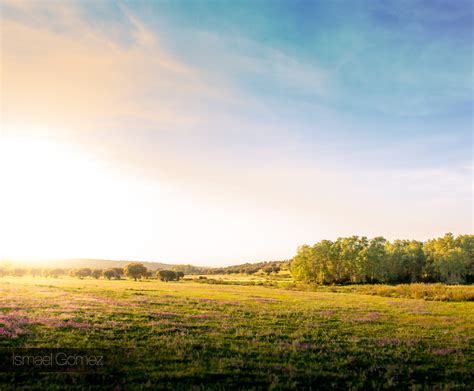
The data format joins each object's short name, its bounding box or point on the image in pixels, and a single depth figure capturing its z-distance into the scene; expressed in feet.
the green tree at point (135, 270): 529.45
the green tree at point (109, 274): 549.13
